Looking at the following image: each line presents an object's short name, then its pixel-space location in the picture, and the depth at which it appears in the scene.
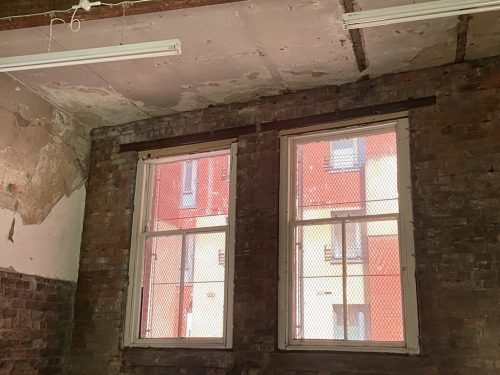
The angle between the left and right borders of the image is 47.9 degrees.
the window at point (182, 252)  5.53
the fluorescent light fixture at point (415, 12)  3.33
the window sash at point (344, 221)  4.65
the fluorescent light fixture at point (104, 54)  3.84
